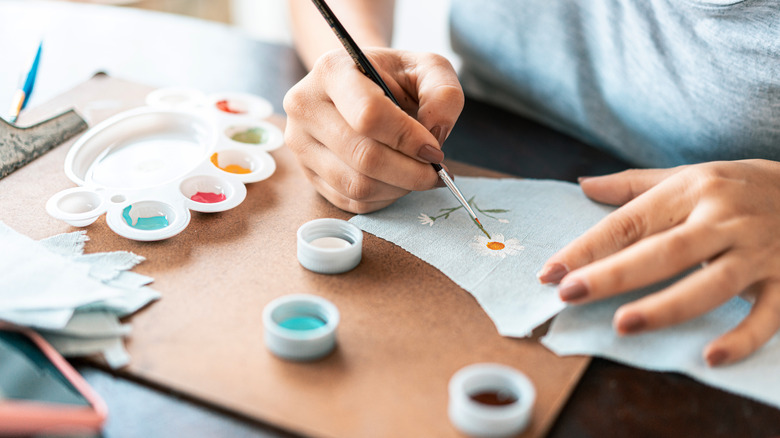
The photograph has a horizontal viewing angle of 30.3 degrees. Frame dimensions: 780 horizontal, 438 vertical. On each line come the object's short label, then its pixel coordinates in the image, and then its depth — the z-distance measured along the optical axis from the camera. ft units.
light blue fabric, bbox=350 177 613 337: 2.47
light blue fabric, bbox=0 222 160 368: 2.32
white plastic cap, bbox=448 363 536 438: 2.21
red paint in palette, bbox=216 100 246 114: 2.97
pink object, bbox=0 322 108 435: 2.14
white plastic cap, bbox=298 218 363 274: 2.49
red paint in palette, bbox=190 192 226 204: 2.68
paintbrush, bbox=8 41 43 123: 2.86
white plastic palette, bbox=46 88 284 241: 2.60
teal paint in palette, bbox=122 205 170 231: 2.58
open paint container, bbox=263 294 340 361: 2.31
